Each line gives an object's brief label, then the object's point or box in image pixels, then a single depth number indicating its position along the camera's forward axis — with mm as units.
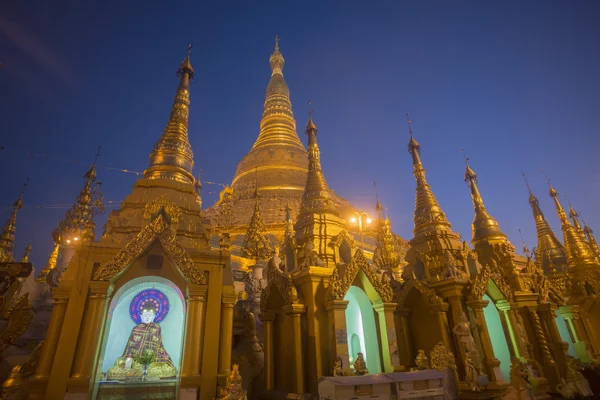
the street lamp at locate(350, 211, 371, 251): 25191
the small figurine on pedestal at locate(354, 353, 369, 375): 6992
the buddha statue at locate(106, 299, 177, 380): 6742
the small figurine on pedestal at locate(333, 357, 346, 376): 6867
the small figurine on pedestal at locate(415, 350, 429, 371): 7907
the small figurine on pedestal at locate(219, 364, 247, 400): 6055
